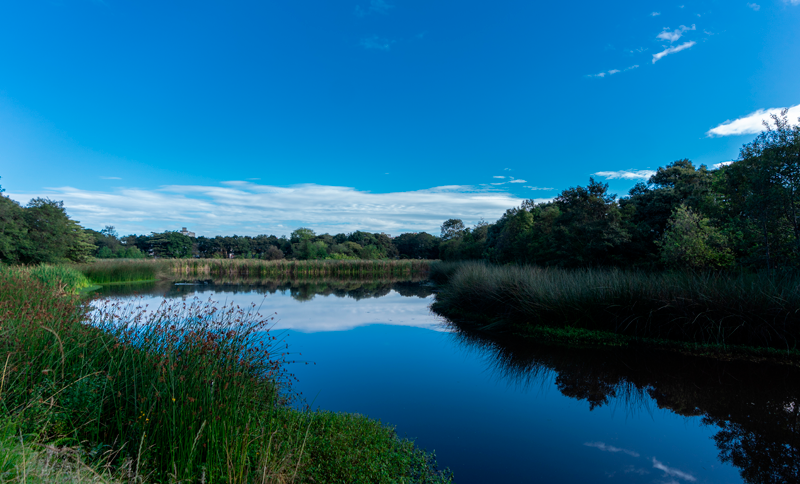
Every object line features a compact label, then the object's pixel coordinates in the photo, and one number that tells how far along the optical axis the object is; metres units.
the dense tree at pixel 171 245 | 64.69
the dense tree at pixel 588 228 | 15.70
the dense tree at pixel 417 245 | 66.12
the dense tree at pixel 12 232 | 19.16
